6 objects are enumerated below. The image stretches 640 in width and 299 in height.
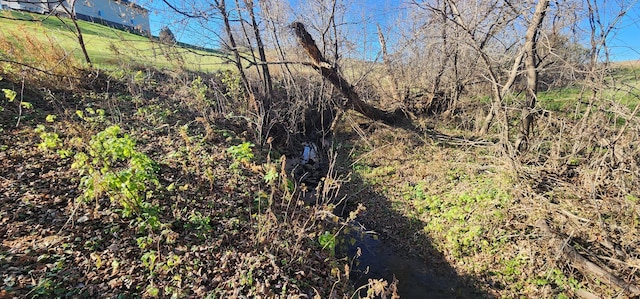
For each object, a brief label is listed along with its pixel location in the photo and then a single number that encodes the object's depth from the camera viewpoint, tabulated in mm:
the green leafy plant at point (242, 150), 4520
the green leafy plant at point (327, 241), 4324
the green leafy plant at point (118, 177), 3477
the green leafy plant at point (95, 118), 6116
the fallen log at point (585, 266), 3611
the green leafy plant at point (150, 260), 3209
